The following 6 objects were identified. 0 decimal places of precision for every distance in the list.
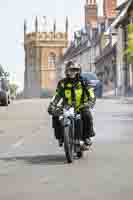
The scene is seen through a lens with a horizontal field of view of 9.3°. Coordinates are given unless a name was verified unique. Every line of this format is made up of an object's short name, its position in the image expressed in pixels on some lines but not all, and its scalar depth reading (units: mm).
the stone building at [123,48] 83250
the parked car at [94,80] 46331
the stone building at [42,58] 161125
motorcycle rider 12688
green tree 66931
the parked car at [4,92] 43062
